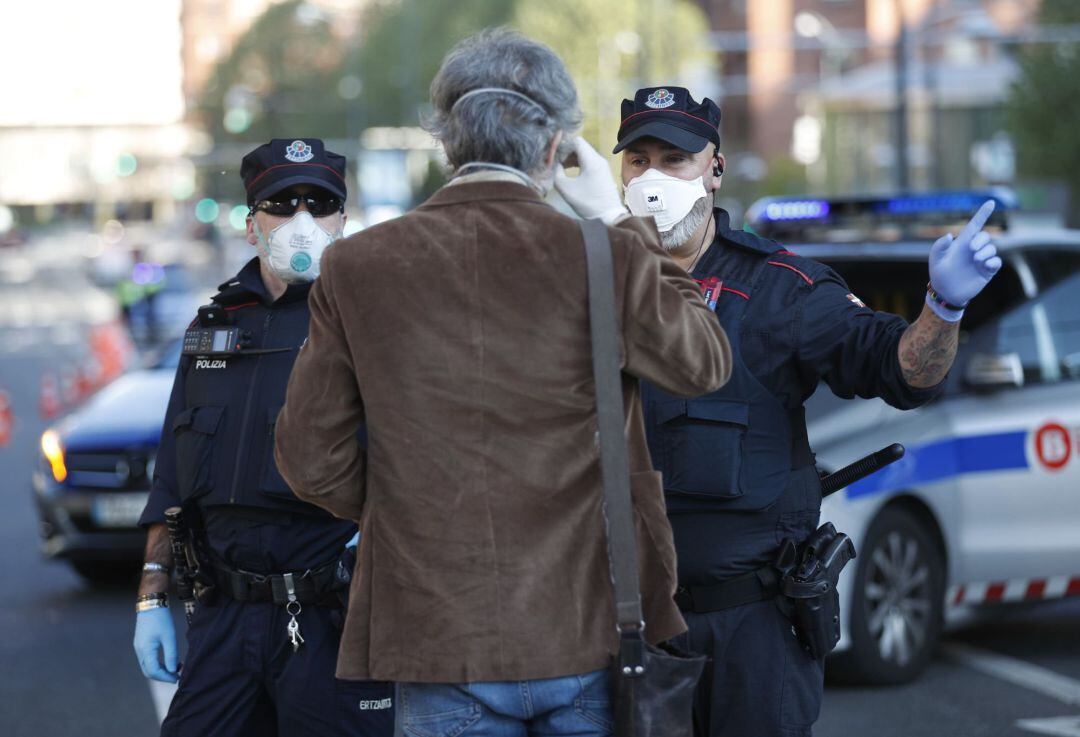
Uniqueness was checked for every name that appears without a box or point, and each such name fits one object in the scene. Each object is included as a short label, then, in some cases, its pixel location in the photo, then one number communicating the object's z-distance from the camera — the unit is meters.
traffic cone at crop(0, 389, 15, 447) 35.44
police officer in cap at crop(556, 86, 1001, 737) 6.85
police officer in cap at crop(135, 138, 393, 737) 7.14
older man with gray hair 5.25
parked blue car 17.91
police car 13.16
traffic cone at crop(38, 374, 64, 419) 41.56
